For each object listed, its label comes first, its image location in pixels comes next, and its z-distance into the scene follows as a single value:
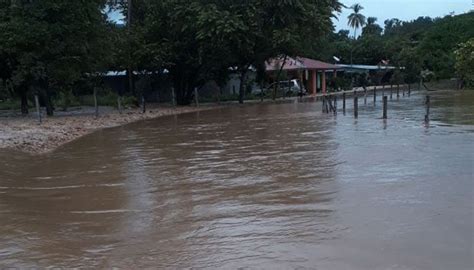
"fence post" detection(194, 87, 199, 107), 36.91
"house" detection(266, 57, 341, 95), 50.41
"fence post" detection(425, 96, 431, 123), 21.92
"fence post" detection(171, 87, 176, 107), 37.97
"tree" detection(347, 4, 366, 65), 96.76
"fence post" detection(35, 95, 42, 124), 23.30
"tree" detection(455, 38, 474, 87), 49.97
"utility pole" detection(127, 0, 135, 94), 35.10
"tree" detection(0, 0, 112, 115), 24.39
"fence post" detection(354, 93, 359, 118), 25.23
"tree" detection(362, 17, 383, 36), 100.51
